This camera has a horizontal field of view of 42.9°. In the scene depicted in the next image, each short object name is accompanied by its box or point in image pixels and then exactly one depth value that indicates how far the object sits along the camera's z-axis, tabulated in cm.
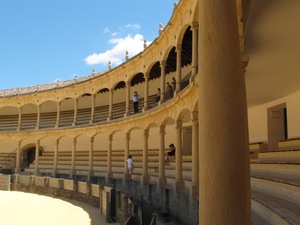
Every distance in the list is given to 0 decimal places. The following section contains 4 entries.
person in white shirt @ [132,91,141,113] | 2000
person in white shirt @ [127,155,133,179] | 1903
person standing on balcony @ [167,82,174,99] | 1628
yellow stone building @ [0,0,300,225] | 305
